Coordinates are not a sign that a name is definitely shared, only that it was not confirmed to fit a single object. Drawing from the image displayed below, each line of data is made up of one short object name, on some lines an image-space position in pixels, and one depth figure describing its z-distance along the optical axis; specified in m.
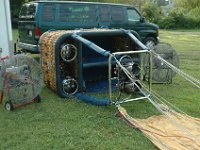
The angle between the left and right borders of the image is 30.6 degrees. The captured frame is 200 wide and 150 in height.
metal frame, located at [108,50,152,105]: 6.27
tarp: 5.24
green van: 11.99
